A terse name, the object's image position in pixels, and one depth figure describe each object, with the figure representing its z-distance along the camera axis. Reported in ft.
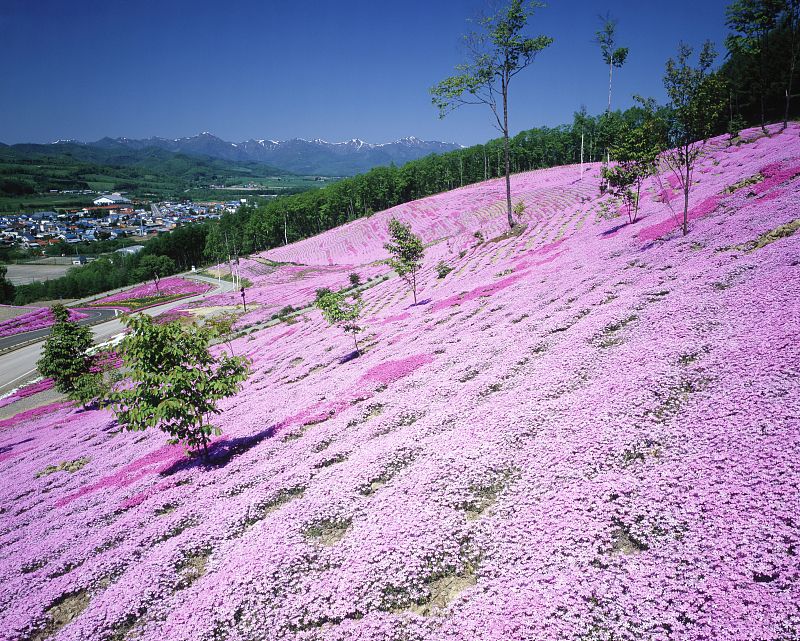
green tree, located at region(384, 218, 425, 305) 106.42
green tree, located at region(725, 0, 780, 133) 160.86
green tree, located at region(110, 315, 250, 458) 39.91
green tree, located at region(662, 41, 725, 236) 60.29
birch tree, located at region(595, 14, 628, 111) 219.00
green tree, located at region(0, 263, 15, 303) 375.45
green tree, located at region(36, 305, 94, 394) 101.81
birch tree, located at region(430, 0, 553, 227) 113.39
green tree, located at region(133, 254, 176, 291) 411.54
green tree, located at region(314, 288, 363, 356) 77.05
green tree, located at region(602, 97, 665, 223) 97.50
